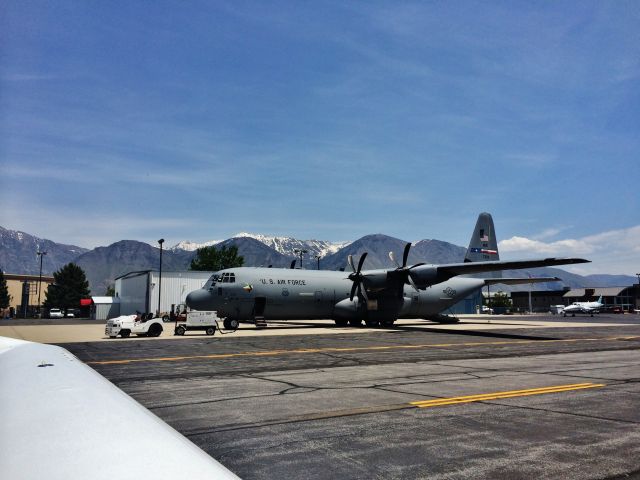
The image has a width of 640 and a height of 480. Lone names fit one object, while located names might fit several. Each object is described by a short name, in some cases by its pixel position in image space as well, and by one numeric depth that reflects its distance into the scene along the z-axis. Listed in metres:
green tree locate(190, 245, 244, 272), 113.06
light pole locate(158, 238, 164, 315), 66.25
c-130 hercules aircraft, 33.81
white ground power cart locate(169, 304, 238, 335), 30.84
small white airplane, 87.36
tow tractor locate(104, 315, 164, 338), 29.45
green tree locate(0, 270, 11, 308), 123.47
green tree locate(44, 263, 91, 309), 126.38
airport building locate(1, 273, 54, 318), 159.77
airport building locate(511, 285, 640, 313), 137.00
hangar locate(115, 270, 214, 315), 69.69
